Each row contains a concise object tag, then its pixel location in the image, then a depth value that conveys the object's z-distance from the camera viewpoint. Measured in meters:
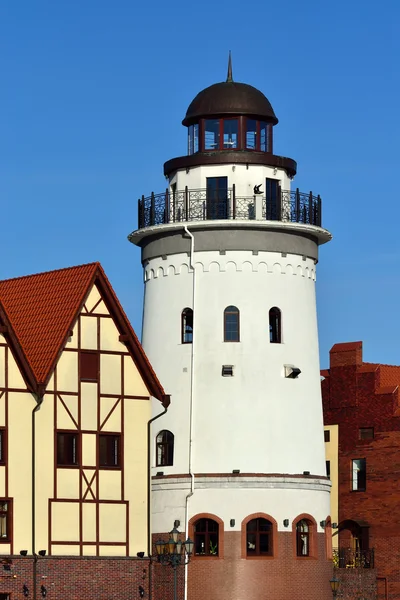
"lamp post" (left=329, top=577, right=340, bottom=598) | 75.69
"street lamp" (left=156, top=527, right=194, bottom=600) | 70.12
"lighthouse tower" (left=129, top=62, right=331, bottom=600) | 78.12
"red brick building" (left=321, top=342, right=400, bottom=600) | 86.75
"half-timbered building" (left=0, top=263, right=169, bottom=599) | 71.56
